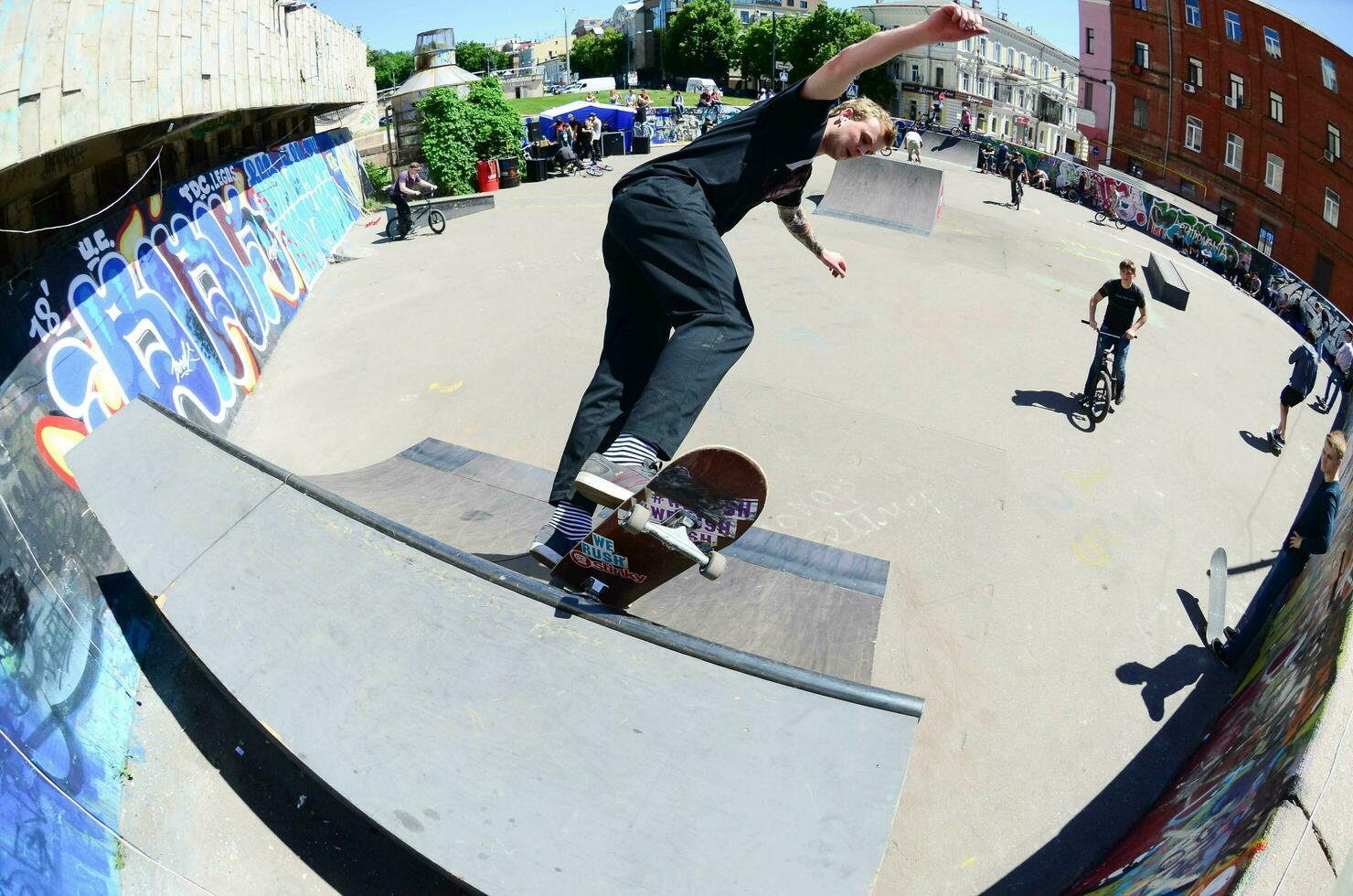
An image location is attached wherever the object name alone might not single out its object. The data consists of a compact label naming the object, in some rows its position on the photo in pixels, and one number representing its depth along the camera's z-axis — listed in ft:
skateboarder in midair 9.13
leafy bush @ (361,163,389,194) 81.82
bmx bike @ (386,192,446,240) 55.83
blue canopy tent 103.91
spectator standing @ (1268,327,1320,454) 26.45
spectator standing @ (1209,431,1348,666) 15.38
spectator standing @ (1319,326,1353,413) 23.03
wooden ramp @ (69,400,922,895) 8.03
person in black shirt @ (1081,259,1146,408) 29.27
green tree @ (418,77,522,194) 73.20
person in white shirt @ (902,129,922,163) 90.12
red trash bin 76.33
